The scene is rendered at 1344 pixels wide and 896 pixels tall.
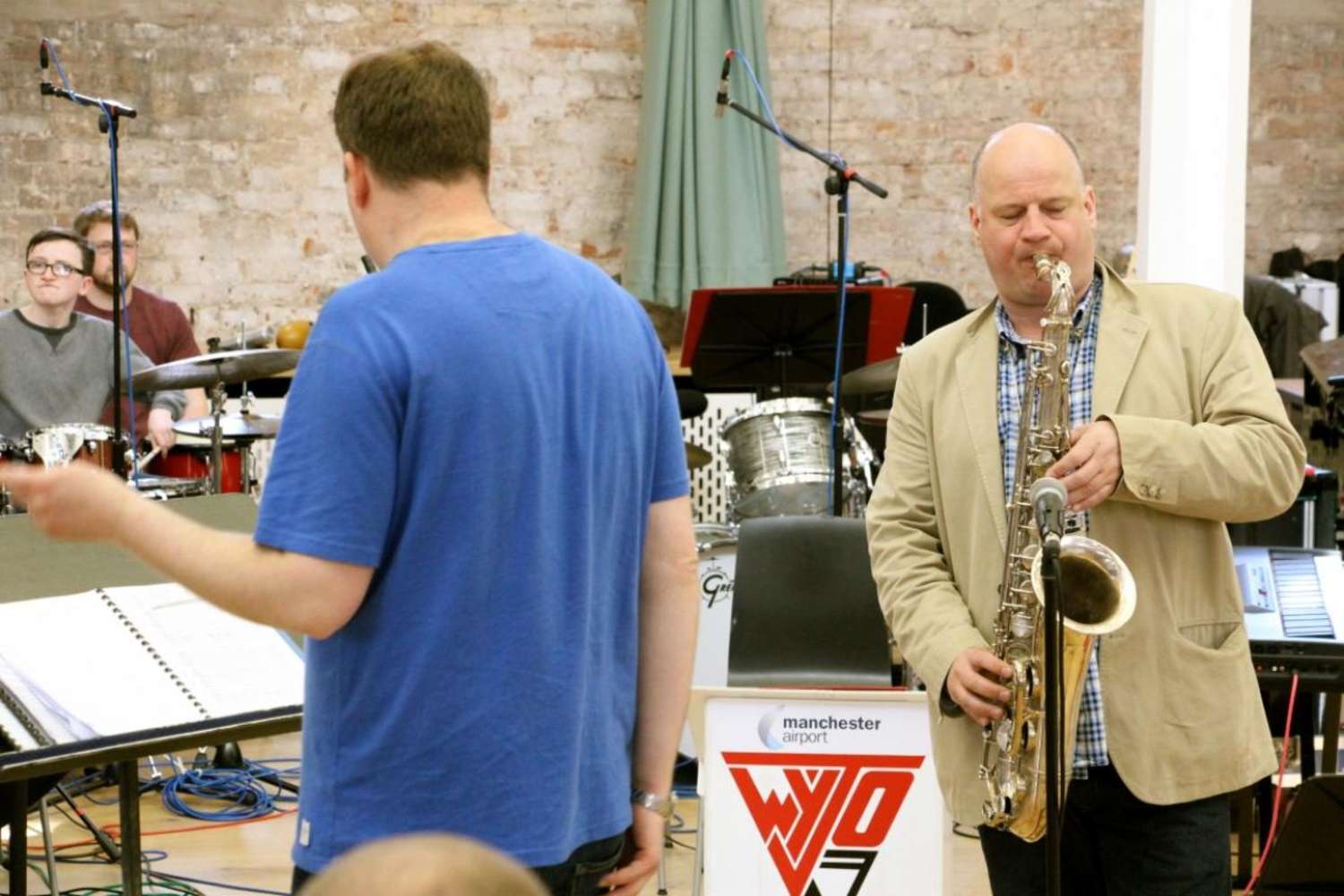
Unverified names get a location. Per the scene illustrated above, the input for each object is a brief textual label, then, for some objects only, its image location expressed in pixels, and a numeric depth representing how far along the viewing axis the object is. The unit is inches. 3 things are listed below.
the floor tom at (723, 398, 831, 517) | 235.3
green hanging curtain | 317.4
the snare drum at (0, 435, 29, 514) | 216.2
